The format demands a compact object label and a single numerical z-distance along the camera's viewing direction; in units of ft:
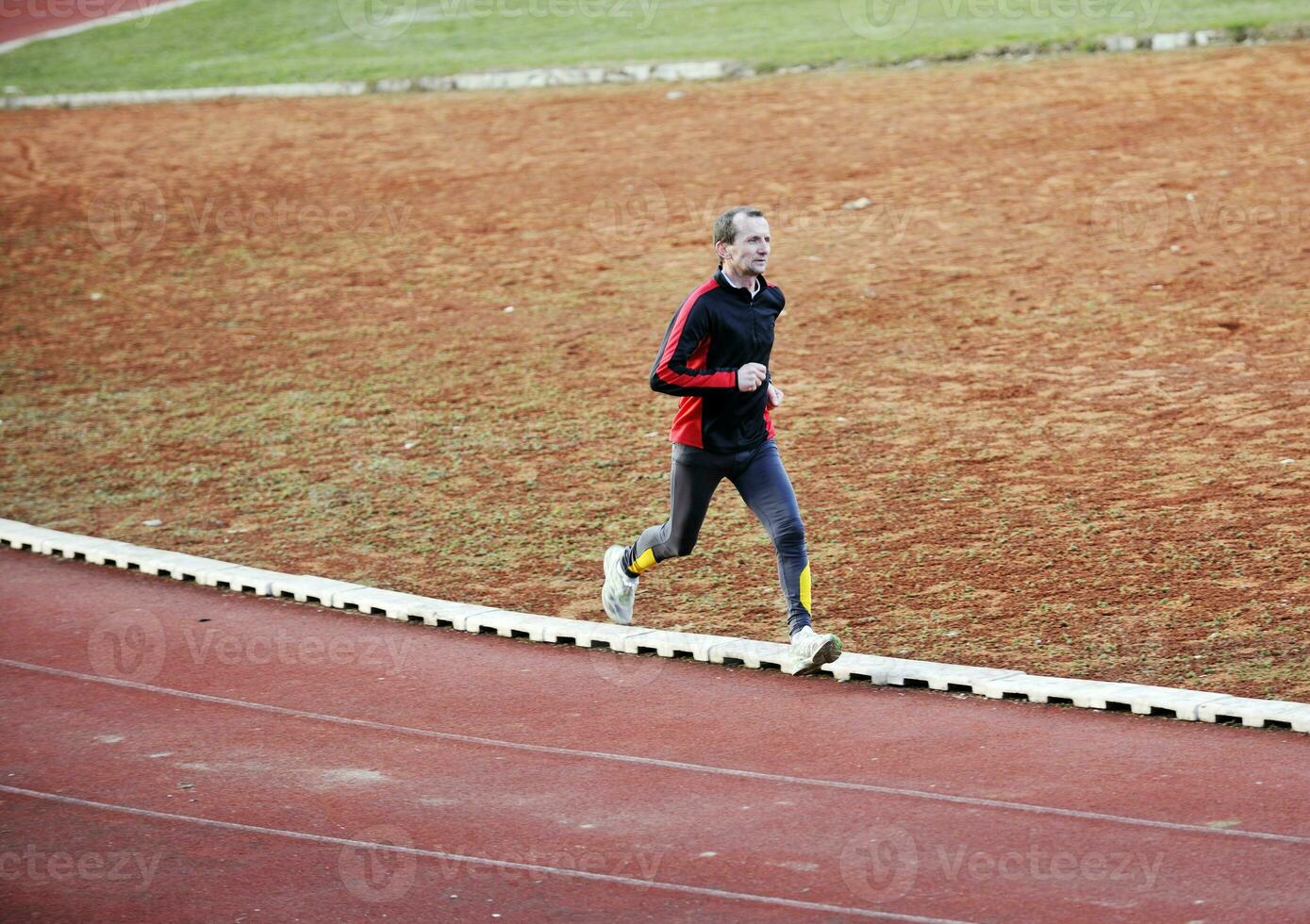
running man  50.75
